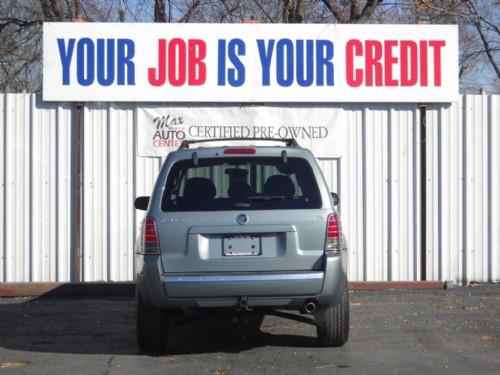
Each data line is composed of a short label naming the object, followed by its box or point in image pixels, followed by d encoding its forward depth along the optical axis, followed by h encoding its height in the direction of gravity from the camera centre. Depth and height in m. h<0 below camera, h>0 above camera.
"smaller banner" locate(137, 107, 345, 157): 12.30 +0.84
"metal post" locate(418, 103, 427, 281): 12.43 -0.02
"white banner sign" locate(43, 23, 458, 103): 12.12 +1.68
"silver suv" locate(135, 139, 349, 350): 7.65 -0.55
